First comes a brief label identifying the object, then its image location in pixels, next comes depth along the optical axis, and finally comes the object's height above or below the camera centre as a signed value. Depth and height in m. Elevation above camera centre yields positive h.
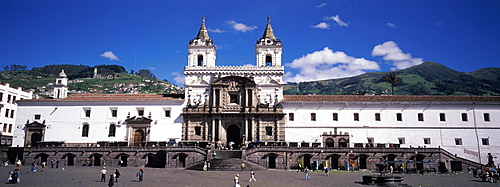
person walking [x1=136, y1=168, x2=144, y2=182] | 27.42 -2.27
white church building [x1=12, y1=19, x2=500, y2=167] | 49.06 +3.12
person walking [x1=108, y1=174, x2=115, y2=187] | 23.33 -2.36
